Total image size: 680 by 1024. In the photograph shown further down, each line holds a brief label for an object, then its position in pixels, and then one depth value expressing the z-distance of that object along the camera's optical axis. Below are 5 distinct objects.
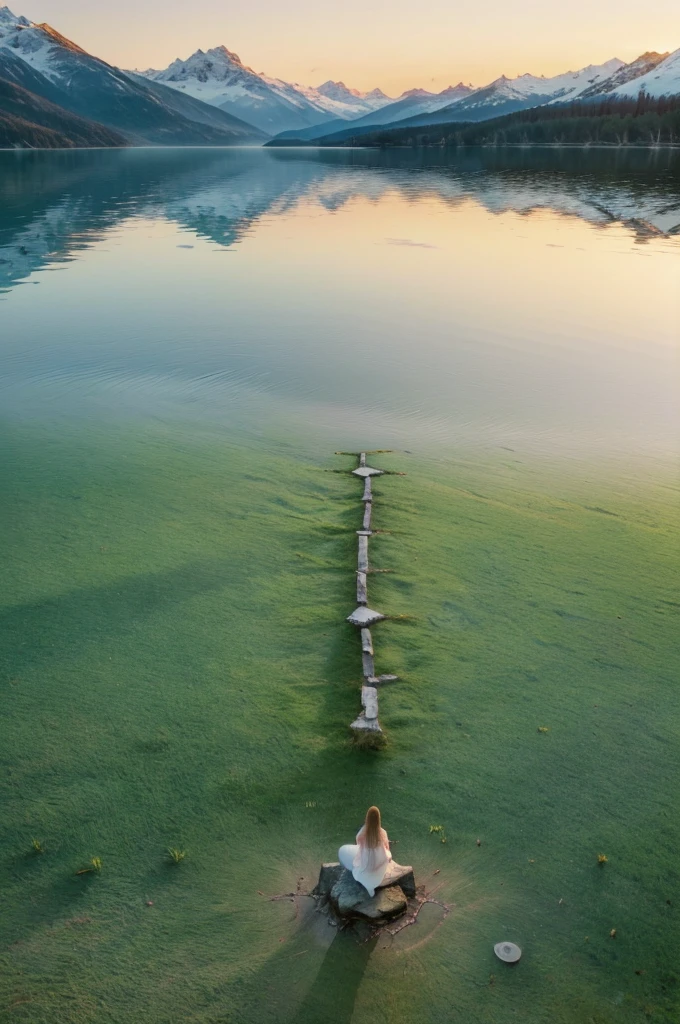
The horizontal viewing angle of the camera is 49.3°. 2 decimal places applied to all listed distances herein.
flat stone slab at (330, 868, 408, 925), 6.07
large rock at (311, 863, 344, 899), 6.33
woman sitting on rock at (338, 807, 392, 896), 5.96
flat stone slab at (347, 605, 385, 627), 9.95
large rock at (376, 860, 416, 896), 6.16
